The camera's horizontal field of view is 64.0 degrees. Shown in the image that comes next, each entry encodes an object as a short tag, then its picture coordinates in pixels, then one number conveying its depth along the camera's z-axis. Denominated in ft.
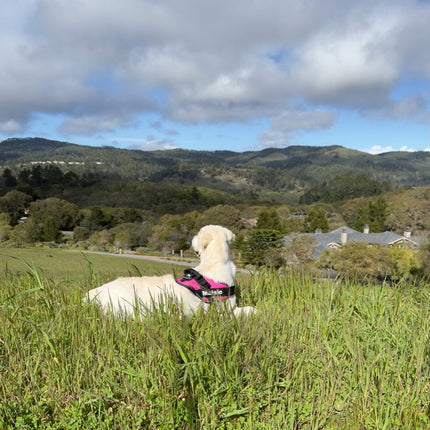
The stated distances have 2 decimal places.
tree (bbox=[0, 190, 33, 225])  332.60
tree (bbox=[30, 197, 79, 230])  307.17
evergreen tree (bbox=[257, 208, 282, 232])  259.58
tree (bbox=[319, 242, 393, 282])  149.48
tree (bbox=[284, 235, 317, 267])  176.96
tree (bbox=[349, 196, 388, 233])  311.27
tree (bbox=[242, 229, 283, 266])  193.67
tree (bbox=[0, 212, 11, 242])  258.57
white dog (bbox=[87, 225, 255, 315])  11.71
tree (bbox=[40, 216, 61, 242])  275.18
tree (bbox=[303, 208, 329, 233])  316.19
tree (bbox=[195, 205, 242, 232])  280.10
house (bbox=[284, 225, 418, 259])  217.56
